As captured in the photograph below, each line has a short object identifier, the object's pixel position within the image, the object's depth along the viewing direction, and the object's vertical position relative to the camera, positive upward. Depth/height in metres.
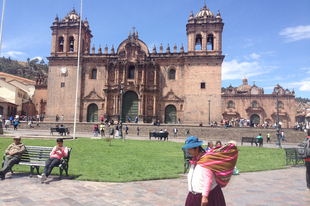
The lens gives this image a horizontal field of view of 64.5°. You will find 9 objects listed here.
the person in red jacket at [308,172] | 5.91 -1.23
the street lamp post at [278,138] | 17.23 -1.23
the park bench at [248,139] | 17.98 -1.42
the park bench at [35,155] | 6.67 -1.11
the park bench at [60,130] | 19.83 -1.10
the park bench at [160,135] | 20.19 -1.36
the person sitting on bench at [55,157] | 6.08 -1.04
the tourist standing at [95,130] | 20.78 -1.09
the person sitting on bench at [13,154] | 6.26 -1.03
